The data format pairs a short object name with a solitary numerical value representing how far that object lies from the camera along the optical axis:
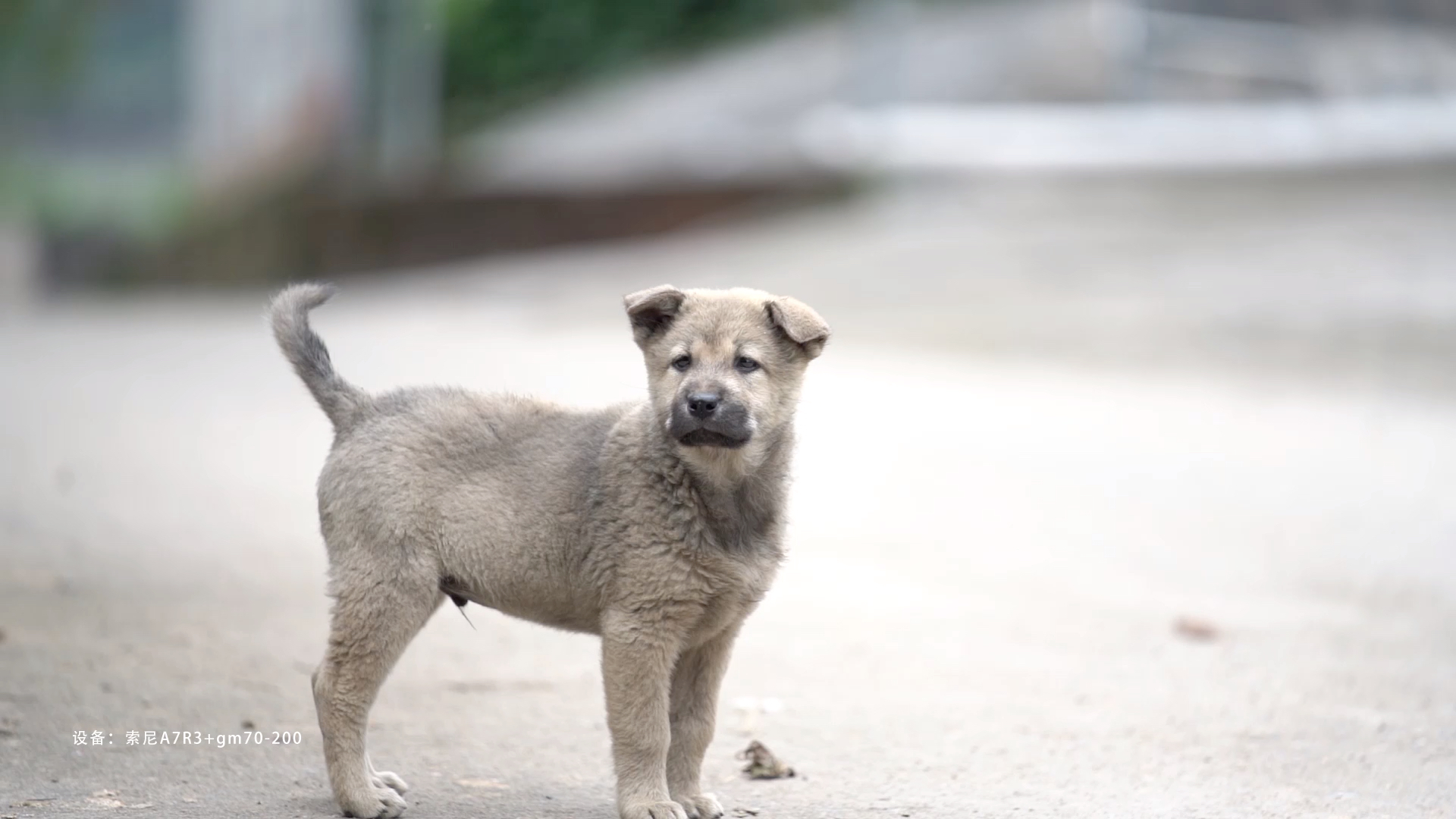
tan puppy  9.45
